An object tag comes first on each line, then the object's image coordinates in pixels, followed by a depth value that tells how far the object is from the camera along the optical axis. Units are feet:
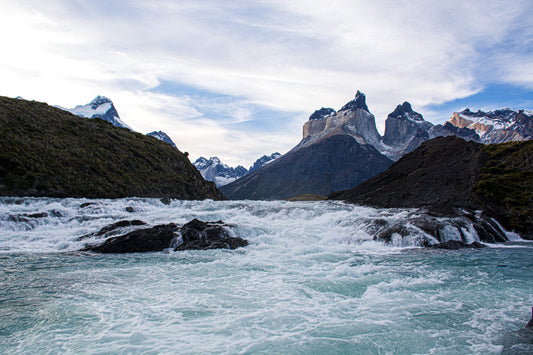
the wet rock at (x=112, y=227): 79.02
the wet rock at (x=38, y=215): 87.99
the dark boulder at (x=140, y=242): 70.90
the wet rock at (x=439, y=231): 78.64
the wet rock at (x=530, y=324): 28.84
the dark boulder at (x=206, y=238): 74.38
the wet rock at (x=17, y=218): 83.76
